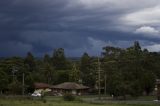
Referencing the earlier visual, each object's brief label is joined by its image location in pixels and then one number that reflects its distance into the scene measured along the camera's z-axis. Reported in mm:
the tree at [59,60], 176375
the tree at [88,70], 145425
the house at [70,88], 140200
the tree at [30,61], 164862
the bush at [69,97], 85950
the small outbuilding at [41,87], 143412
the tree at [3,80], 125519
